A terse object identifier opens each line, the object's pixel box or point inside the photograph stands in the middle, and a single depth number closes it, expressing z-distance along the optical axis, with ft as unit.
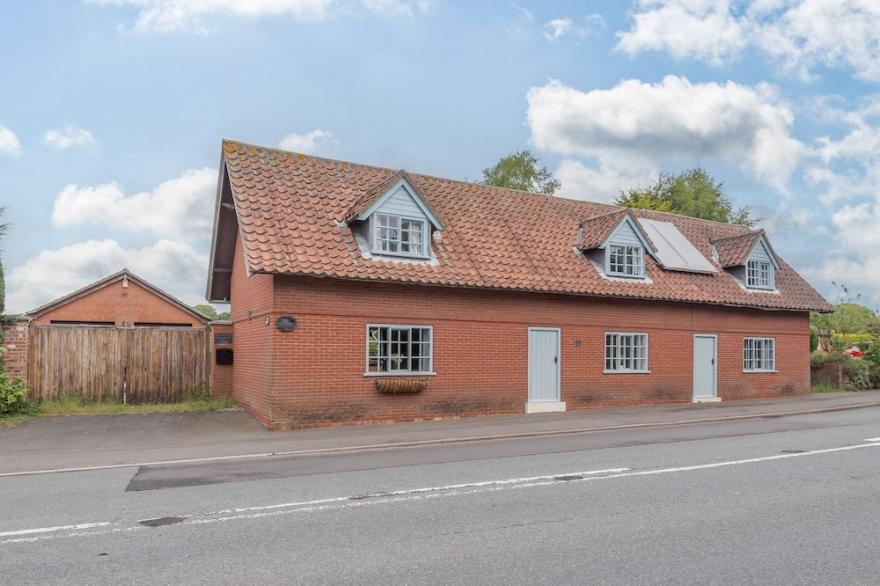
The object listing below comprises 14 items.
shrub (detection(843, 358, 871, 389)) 86.33
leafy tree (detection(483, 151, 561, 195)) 157.48
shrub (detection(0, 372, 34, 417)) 52.37
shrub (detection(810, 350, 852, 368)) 87.15
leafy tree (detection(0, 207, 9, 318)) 56.59
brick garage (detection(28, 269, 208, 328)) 100.01
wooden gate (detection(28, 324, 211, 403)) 56.70
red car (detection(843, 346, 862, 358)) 97.96
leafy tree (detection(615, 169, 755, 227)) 156.15
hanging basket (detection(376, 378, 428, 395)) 52.16
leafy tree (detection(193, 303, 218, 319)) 217.36
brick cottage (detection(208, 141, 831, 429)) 50.62
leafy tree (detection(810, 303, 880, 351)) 95.50
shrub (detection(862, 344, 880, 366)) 87.97
